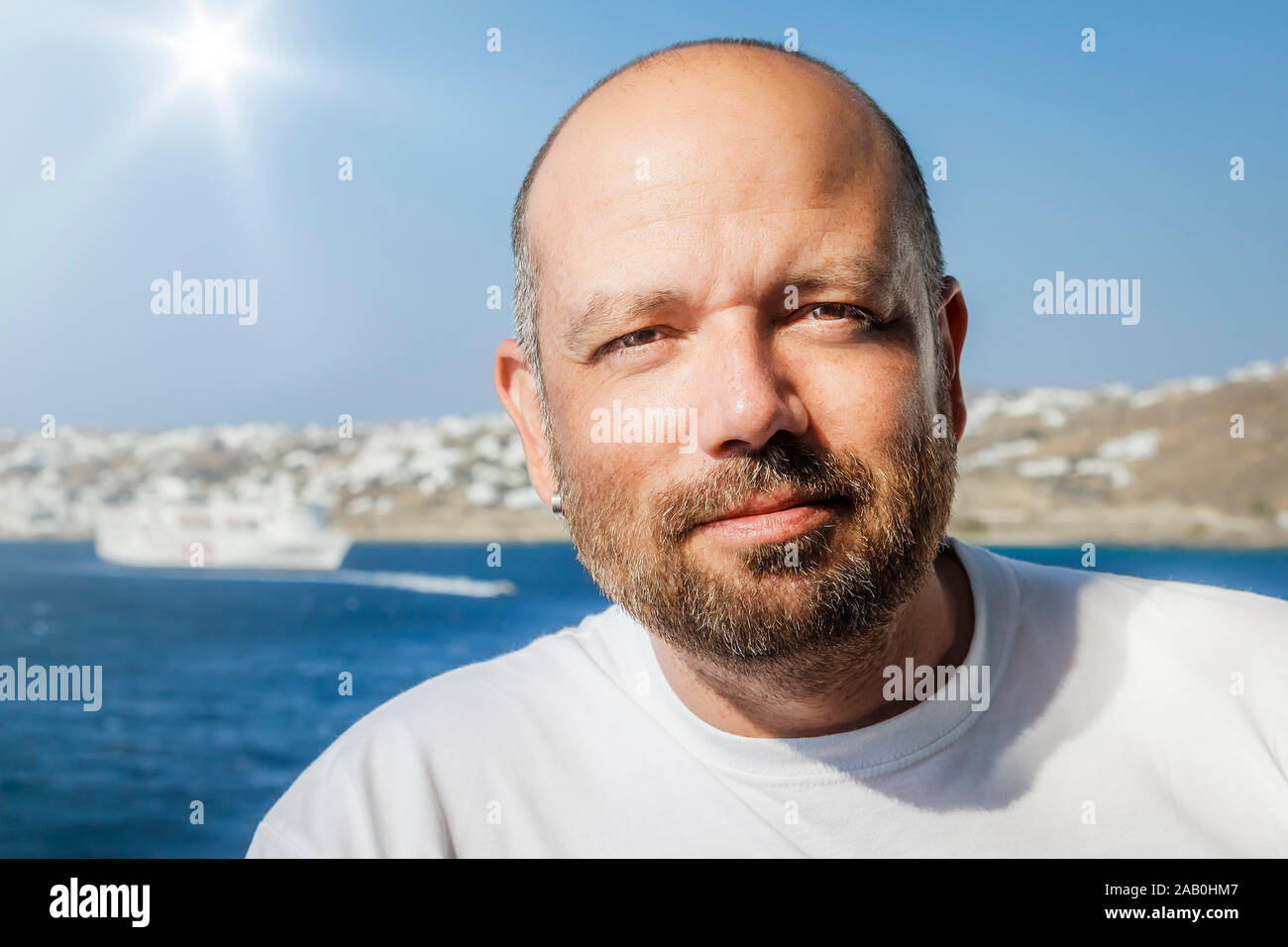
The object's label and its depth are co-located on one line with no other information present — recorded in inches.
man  17.4
